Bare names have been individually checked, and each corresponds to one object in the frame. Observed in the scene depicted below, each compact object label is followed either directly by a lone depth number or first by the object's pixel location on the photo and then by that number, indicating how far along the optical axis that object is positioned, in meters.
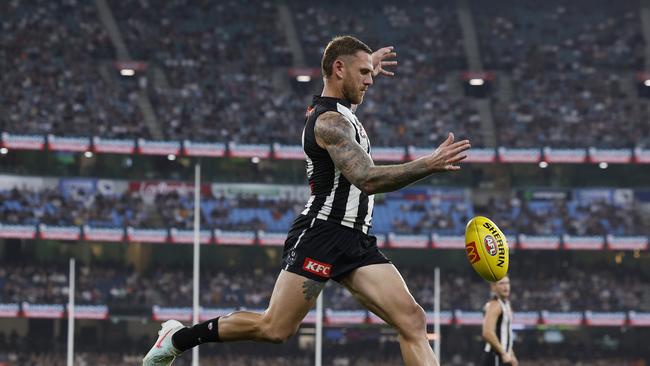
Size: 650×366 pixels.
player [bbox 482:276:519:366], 13.41
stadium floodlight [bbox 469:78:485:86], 49.88
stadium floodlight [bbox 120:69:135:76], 48.25
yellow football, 9.19
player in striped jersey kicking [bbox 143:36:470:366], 7.89
